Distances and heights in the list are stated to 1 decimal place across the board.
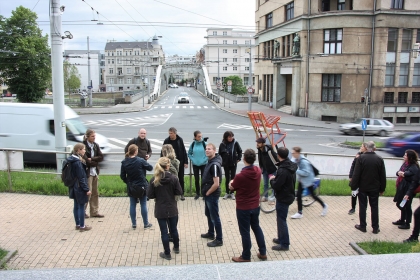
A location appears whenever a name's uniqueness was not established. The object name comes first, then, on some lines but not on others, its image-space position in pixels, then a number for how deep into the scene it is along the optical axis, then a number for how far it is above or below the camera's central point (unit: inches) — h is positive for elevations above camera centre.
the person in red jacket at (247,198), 232.4 -65.6
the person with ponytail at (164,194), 240.8 -65.3
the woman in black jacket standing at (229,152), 367.9 -59.6
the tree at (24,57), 1619.1 +136.9
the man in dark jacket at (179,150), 367.7 -57.2
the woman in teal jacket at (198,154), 363.9 -60.3
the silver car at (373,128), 1087.0 -107.2
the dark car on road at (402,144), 705.6 -99.0
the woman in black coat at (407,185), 288.4 -72.8
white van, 570.9 -54.0
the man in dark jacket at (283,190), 254.5 -66.2
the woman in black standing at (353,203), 341.0 -99.7
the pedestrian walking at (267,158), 345.6 -61.8
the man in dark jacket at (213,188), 257.6 -65.4
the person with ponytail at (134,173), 283.3 -61.2
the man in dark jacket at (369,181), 290.4 -68.8
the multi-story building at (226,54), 4761.3 +440.3
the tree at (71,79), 3496.1 +95.3
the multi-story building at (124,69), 5255.9 +278.2
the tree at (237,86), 3503.9 +31.6
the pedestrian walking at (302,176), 324.5 -72.4
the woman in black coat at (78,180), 282.0 -66.1
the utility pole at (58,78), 431.5 +12.8
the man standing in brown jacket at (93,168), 318.1 -64.9
